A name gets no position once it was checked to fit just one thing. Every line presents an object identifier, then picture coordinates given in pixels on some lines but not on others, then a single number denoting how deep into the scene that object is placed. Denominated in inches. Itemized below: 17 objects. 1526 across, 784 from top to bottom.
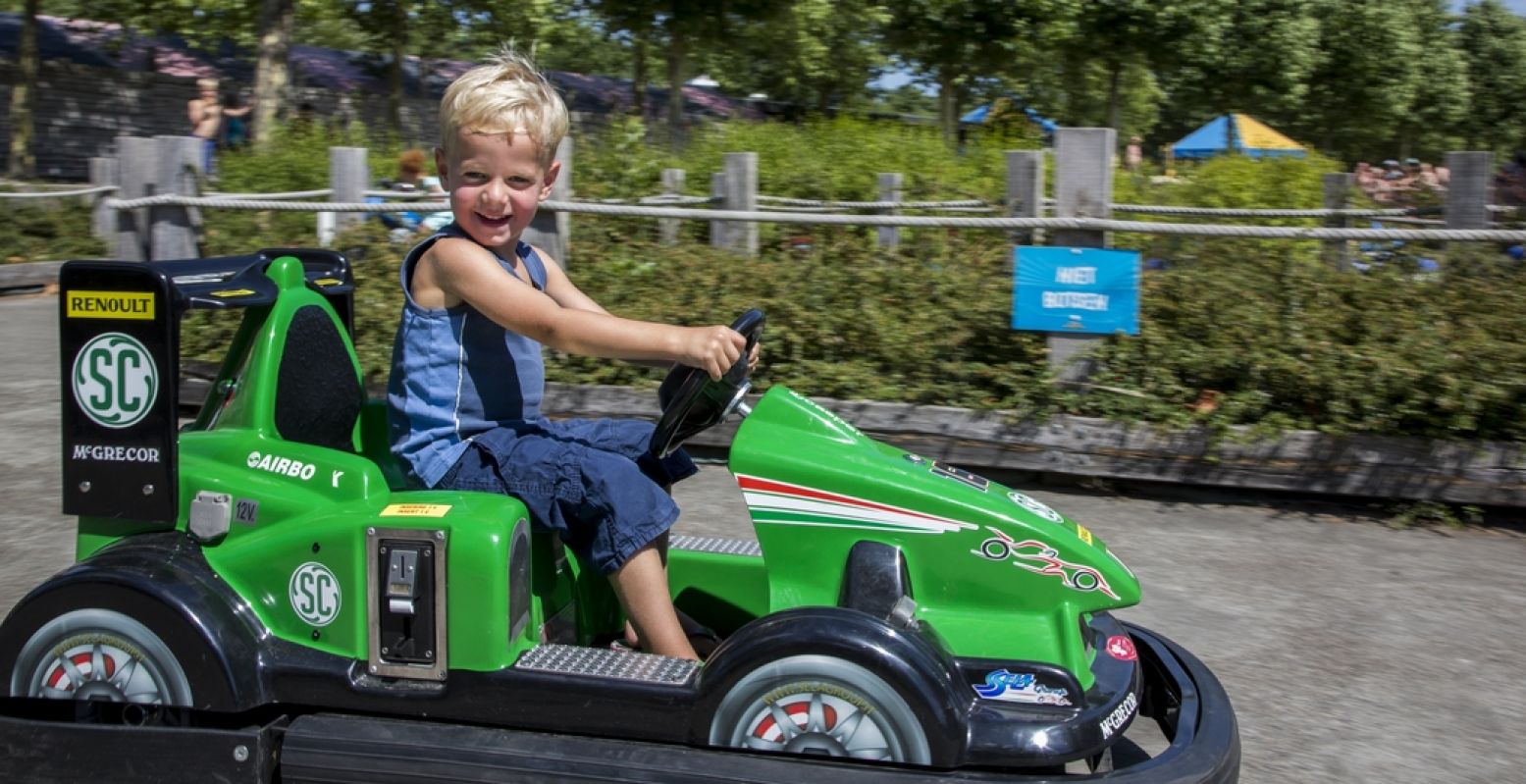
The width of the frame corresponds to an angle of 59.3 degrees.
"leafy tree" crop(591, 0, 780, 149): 834.8
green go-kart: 98.0
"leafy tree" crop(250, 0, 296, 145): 706.2
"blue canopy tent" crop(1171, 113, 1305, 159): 940.3
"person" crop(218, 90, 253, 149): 542.3
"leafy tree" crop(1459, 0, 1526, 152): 1733.5
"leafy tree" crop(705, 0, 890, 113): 901.8
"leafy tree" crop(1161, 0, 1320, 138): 1138.7
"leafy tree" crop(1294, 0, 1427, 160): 1279.5
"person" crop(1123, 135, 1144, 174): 546.1
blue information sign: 219.9
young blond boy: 108.6
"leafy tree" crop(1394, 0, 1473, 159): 1502.2
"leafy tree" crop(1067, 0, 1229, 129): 940.0
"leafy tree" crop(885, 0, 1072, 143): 911.0
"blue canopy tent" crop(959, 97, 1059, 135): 1177.0
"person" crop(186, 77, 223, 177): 524.1
